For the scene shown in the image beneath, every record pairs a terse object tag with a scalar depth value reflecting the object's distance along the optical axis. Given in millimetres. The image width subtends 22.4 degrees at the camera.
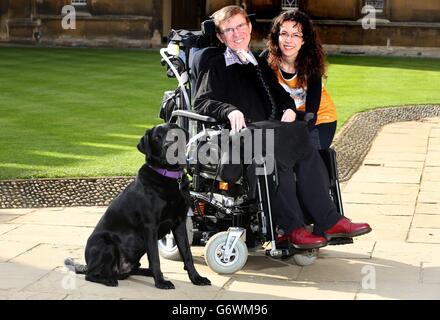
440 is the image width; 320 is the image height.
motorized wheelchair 7191
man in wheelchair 7188
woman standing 7699
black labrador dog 6785
